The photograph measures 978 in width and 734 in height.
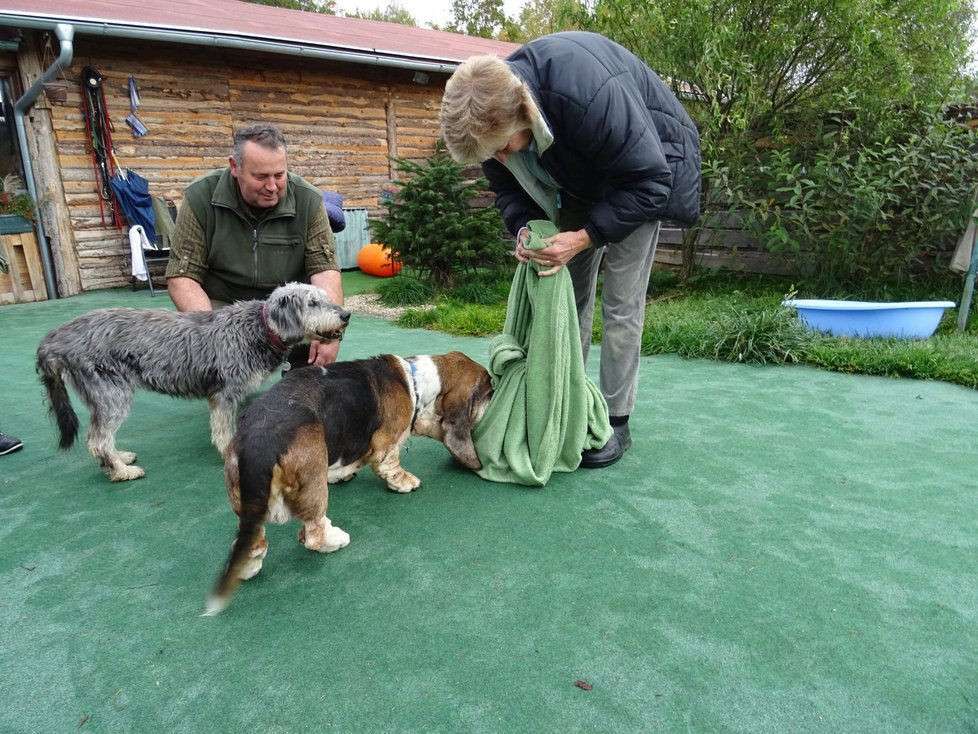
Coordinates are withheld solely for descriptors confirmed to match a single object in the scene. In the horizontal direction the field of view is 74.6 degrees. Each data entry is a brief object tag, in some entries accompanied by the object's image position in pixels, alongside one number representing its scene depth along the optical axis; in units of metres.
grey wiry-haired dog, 3.11
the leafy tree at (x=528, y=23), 34.31
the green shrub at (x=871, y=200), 6.14
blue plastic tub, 5.32
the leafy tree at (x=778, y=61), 6.71
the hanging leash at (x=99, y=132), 8.75
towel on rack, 8.69
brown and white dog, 2.09
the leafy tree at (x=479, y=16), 35.78
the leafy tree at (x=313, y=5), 29.03
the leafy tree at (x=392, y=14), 38.88
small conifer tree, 7.98
